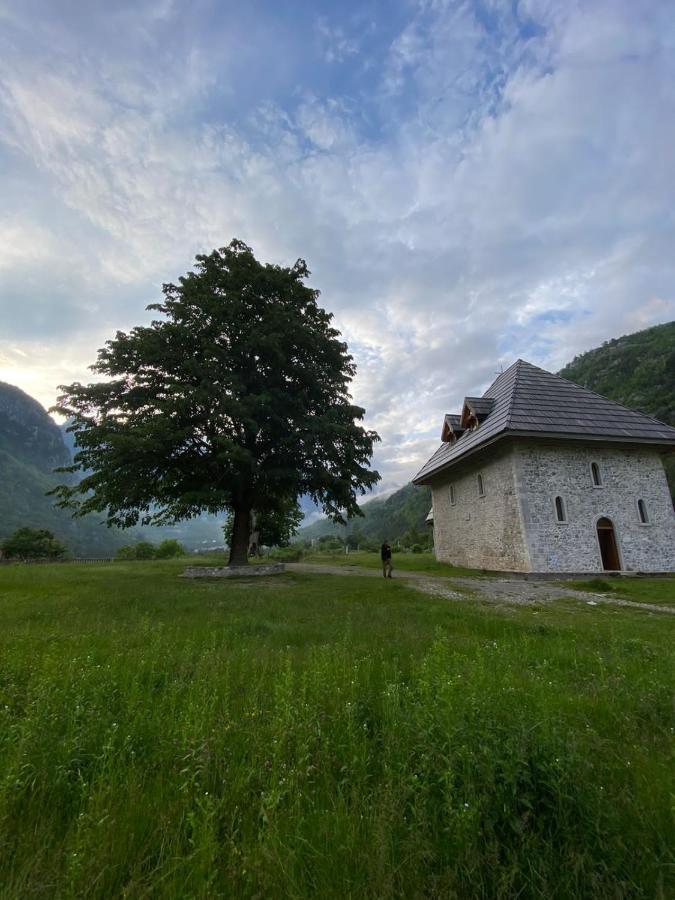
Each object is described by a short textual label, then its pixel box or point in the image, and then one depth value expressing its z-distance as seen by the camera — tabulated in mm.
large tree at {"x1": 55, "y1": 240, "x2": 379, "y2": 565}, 16688
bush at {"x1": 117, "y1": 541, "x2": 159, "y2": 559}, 46812
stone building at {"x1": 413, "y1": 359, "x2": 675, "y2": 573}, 19312
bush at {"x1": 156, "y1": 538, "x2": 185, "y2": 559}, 47000
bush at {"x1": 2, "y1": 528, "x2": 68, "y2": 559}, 45281
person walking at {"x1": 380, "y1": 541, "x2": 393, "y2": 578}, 18625
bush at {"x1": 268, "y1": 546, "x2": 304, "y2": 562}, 40844
